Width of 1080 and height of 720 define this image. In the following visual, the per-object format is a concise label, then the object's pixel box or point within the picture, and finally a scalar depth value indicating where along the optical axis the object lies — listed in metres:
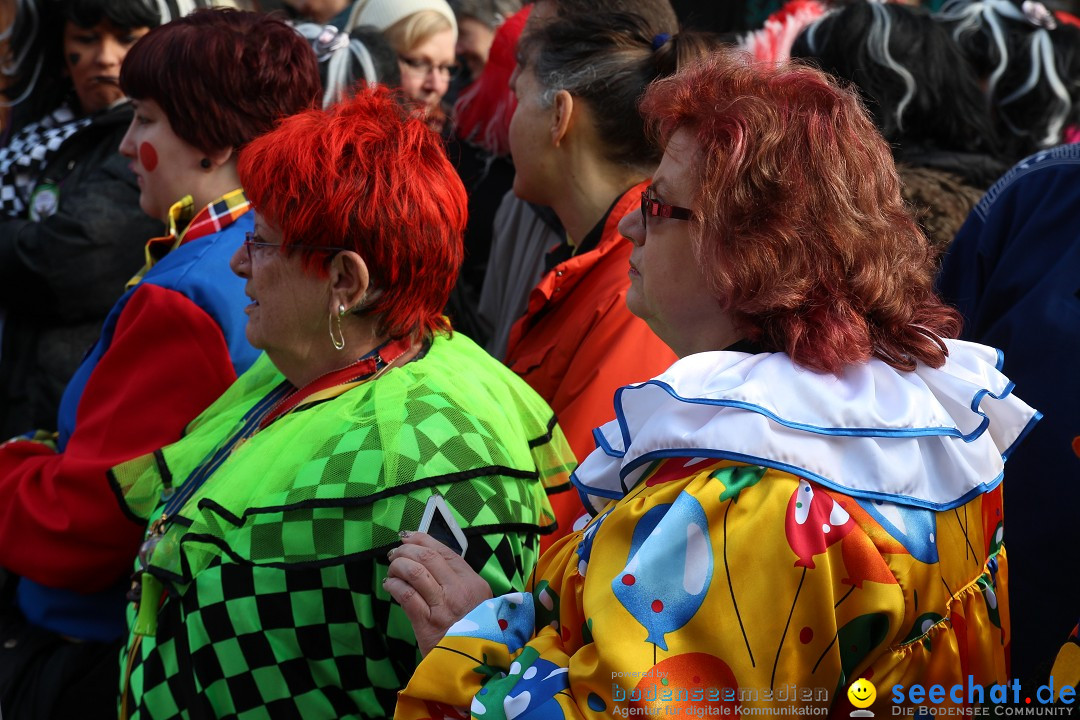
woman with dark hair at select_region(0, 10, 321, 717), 2.35
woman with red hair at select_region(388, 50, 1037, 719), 1.35
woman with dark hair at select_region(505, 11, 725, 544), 2.71
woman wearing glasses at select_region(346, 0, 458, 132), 4.41
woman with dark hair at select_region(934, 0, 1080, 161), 3.76
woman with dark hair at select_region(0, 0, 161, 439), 3.19
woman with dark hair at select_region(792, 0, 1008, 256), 3.26
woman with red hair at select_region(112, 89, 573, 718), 1.91
